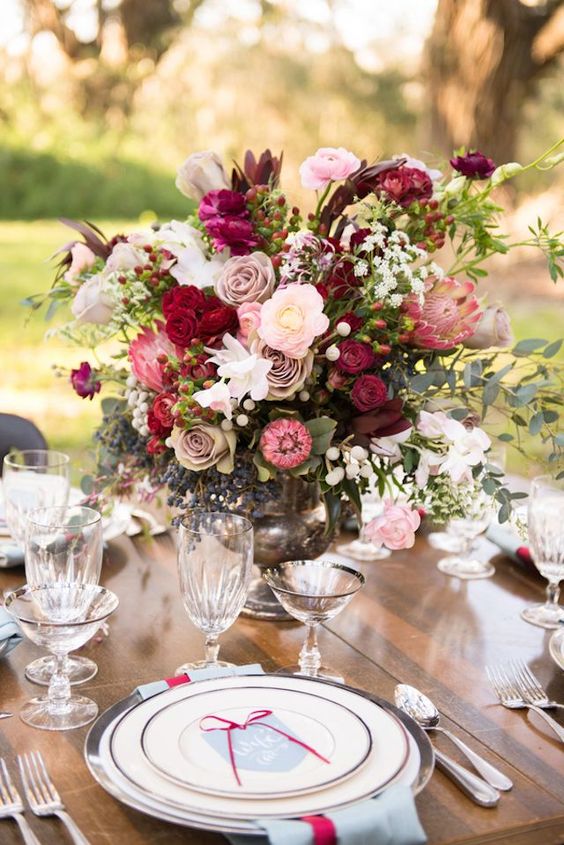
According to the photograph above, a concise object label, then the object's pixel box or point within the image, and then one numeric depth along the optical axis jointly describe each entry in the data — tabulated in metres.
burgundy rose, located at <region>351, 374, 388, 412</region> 1.80
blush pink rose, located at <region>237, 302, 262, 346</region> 1.82
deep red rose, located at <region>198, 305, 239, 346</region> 1.82
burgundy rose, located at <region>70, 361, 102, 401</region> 1.99
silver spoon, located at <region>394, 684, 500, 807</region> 1.56
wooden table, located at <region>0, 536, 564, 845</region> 1.54
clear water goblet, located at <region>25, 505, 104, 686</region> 1.73
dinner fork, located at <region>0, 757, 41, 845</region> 1.48
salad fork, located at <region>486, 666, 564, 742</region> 1.71
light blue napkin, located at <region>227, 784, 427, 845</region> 1.46
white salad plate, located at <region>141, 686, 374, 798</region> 1.52
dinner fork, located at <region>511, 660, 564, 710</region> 1.75
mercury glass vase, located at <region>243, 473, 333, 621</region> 1.93
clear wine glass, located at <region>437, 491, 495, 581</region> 2.10
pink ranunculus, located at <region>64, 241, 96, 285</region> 2.00
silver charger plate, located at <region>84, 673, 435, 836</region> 1.47
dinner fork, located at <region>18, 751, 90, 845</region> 1.50
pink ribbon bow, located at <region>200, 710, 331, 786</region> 1.59
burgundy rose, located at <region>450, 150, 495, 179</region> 1.91
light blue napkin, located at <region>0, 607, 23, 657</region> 1.76
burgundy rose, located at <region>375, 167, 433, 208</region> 1.86
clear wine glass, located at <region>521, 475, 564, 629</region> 1.94
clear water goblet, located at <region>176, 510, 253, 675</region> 1.73
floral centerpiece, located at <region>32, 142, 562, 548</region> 1.81
